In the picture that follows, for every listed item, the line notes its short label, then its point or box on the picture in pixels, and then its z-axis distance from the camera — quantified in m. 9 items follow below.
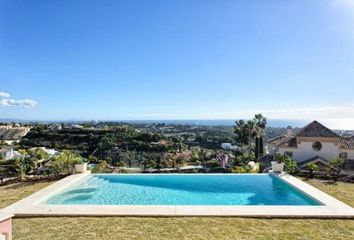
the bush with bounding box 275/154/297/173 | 12.62
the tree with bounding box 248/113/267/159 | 30.06
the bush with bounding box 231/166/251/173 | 14.34
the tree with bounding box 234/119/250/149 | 33.12
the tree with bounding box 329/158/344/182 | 11.48
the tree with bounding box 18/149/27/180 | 11.11
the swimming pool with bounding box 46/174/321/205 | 8.95
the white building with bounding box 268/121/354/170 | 18.14
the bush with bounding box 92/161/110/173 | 13.39
